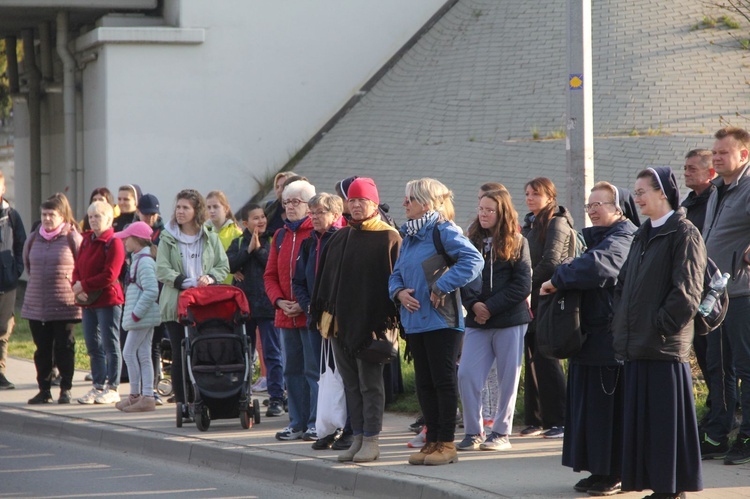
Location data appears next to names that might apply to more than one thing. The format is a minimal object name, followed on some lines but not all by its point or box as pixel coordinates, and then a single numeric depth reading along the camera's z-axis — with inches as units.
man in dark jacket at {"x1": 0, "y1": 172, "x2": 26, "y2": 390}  1001.5
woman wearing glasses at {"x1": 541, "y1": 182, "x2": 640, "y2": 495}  537.6
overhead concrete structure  1734.7
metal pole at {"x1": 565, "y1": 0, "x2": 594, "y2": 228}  815.7
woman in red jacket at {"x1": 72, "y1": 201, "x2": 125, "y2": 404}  887.1
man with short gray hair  672.4
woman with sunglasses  617.0
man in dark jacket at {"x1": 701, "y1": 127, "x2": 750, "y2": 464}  621.9
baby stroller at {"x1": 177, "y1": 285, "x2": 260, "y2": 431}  757.9
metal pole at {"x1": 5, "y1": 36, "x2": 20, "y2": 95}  2070.6
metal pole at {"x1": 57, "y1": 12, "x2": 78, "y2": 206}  1814.7
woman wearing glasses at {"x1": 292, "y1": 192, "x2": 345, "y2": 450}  693.3
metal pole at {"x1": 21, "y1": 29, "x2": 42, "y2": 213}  1991.9
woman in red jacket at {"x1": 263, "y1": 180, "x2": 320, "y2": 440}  723.4
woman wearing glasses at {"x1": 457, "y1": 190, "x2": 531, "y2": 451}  674.2
